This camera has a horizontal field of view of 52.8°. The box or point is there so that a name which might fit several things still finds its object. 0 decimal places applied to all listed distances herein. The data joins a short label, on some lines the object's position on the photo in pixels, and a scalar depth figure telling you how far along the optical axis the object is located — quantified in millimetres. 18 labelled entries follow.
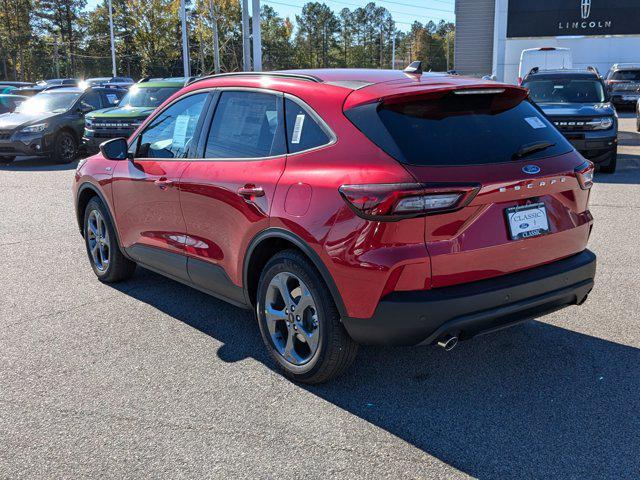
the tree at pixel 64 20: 66000
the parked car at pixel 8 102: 19578
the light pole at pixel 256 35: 22781
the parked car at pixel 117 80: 31192
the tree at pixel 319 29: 98875
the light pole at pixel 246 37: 26297
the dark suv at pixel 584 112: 10828
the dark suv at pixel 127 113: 14492
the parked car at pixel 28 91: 21969
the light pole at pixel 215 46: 36425
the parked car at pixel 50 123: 15000
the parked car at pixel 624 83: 26016
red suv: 3164
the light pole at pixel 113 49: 51844
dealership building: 32781
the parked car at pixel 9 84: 23344
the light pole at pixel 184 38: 35541
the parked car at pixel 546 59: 24094
